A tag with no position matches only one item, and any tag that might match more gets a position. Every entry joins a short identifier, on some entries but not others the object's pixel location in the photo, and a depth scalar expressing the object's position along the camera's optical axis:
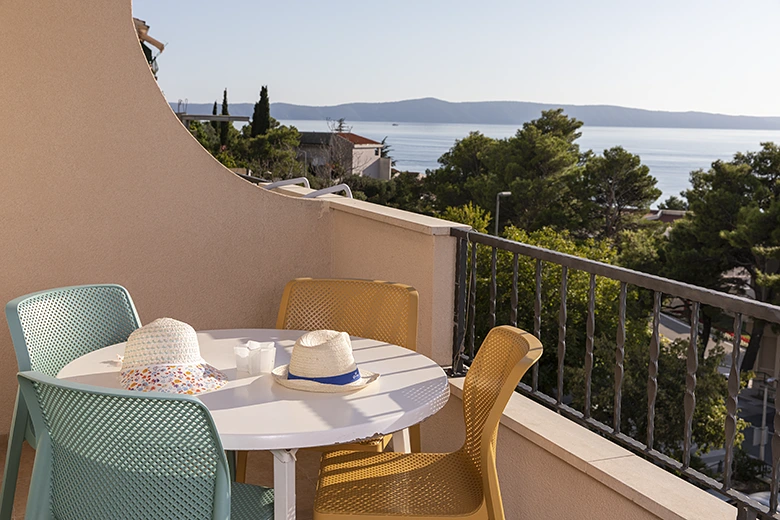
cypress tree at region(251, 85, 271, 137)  33.41
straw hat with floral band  1.83
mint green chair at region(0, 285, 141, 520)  2.32
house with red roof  39.62
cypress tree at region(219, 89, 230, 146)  28.16
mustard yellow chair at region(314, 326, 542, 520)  1.87
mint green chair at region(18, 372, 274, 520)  1.47
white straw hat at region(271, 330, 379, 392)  1.91
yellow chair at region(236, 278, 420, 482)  2.74
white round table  1.65
